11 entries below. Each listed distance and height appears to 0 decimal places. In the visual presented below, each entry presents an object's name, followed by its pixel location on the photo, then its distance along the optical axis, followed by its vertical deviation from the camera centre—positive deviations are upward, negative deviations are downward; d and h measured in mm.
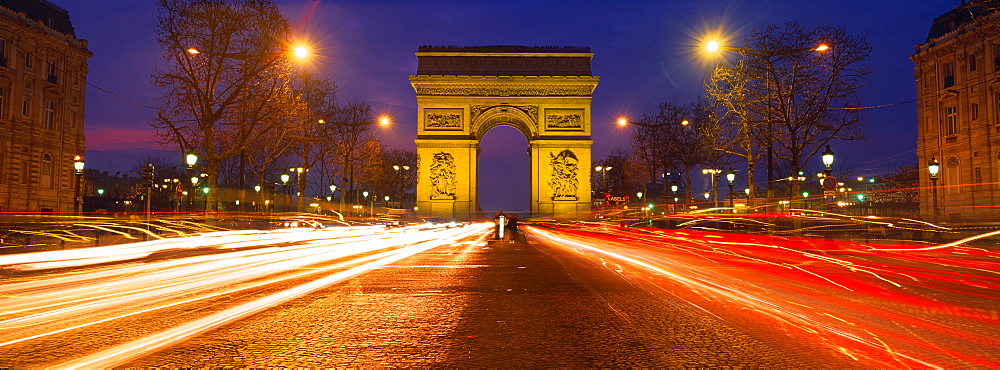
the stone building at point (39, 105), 39125 +6664
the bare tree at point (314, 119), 40781 +5880
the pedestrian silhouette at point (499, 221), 23284 -387
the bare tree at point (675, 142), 47125 +5133
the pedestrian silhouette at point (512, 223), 25562 -478
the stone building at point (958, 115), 40156 +6500
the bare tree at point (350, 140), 46250 +5131
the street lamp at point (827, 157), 22469 +1905
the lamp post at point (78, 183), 28123 +1197
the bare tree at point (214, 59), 24625 +5854
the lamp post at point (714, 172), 37831 +2333
